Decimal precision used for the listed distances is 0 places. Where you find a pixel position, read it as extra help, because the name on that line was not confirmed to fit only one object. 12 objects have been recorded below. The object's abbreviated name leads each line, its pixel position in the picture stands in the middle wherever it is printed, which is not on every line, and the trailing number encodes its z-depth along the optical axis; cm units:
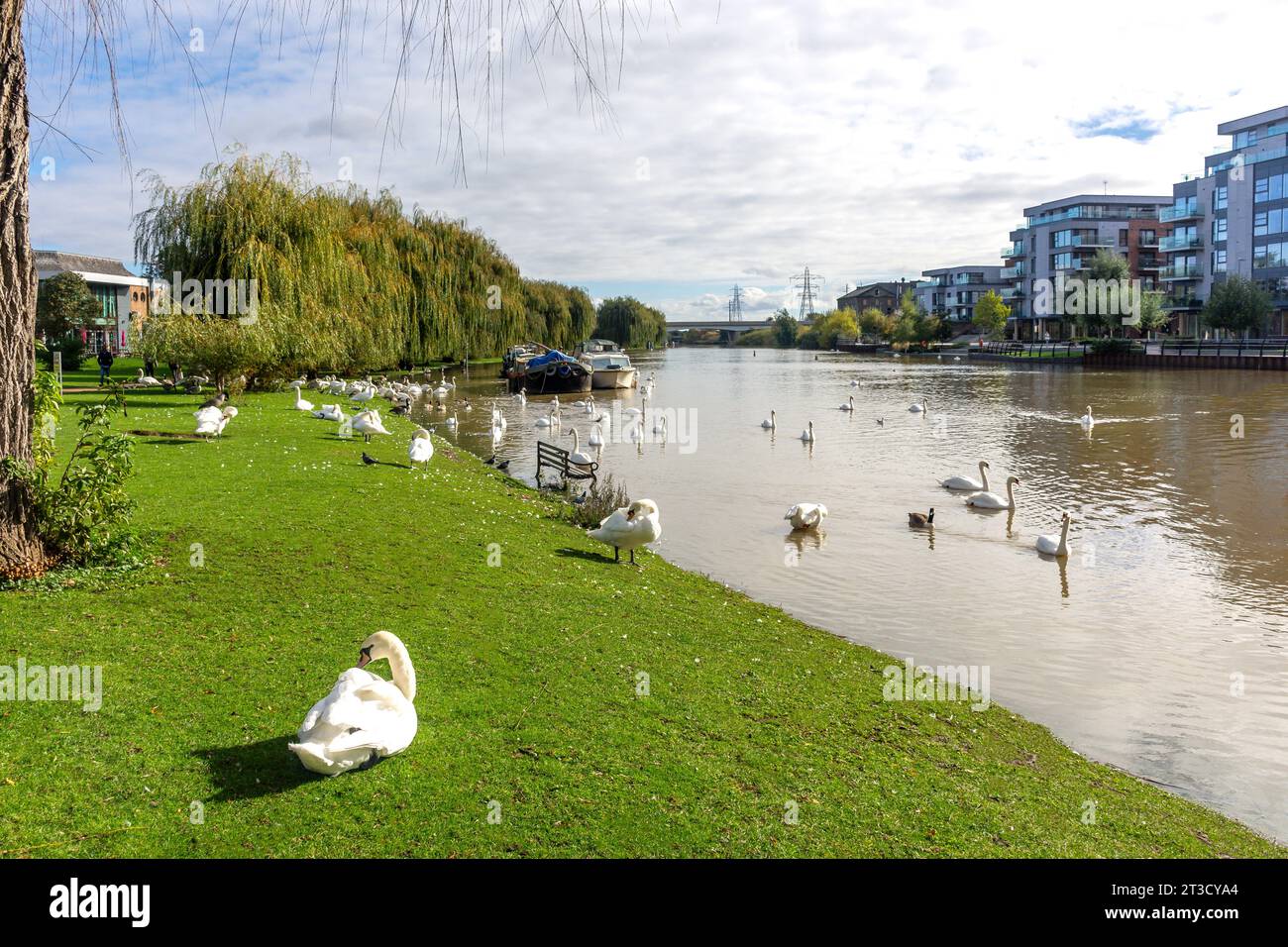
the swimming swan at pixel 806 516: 2048
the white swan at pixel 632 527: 1424
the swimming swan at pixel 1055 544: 1870
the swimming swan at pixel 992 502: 2342
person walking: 4209
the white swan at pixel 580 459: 2630
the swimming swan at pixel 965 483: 2569
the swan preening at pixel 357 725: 629
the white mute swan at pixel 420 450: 2189
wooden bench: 2406
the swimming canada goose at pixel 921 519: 2167
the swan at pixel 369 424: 2631
